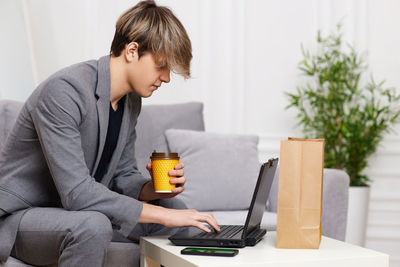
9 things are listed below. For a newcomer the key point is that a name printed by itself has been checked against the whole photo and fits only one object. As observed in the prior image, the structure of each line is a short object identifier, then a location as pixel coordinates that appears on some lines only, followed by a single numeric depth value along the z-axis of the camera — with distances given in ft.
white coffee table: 8.54
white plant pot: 14.67
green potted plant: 14.98
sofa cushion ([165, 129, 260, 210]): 12.53
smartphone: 8.67
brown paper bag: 8.99
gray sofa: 12.20
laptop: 9.03
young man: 9.22
